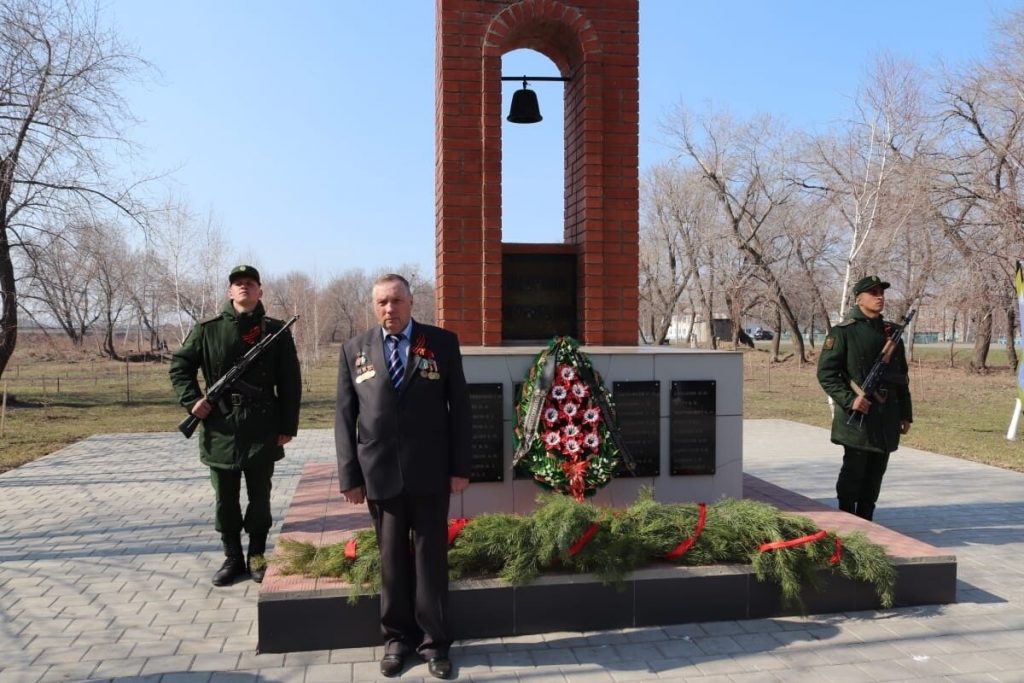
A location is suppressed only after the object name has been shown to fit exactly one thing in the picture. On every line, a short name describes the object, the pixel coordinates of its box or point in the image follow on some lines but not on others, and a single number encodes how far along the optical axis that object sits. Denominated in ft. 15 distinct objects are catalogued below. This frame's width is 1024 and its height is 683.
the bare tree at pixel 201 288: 93.45
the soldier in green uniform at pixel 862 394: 16.49
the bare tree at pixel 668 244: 112.06
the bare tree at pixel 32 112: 40.93
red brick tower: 18.62
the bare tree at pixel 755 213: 102.12
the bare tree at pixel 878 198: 53.62
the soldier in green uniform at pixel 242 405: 14.38
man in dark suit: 10.93
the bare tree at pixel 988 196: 58.23
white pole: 34.32
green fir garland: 12.48
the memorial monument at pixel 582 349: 12.32
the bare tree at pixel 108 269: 47.03
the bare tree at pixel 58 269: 44.88
